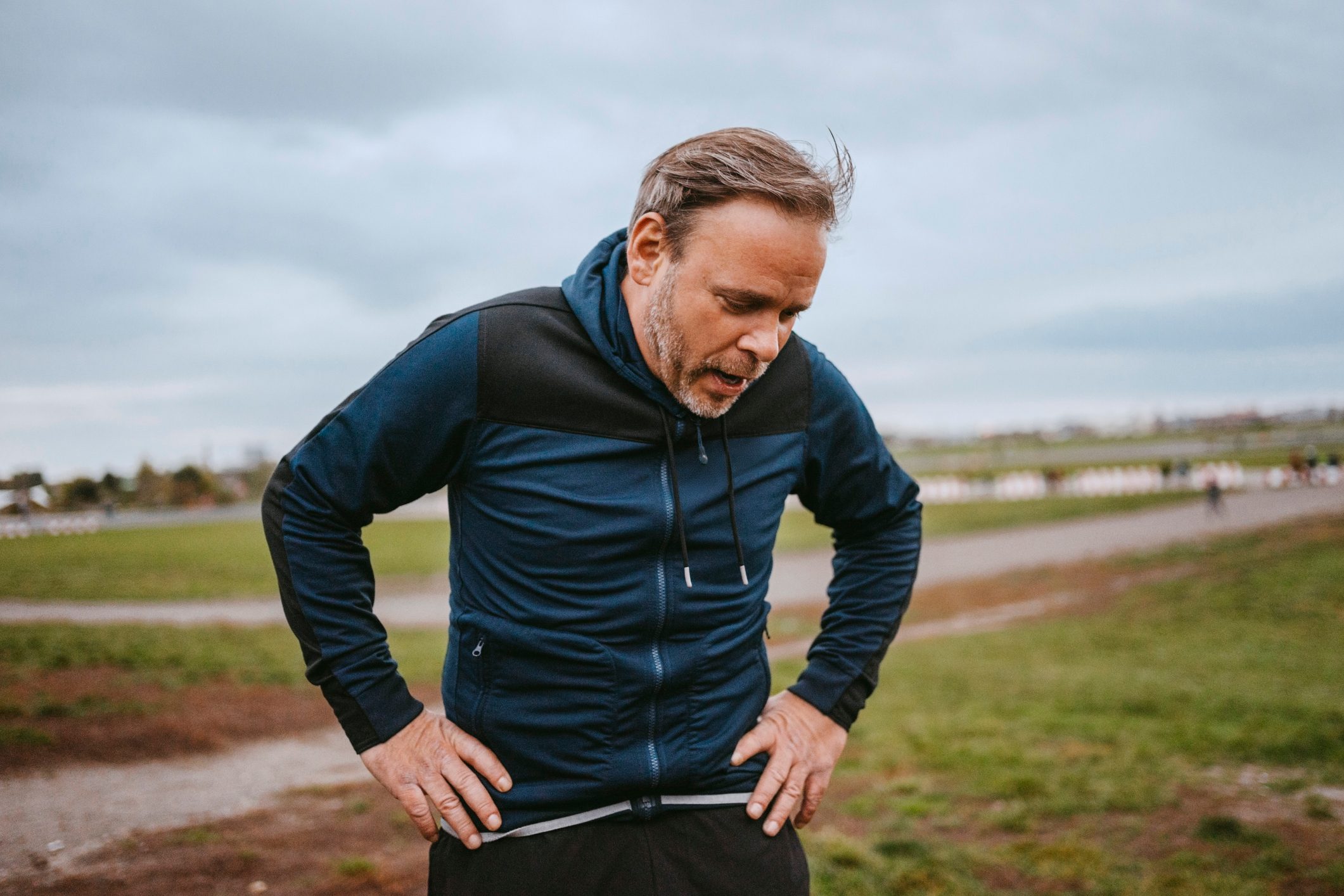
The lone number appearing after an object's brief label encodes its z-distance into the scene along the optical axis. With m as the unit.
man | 2.10
